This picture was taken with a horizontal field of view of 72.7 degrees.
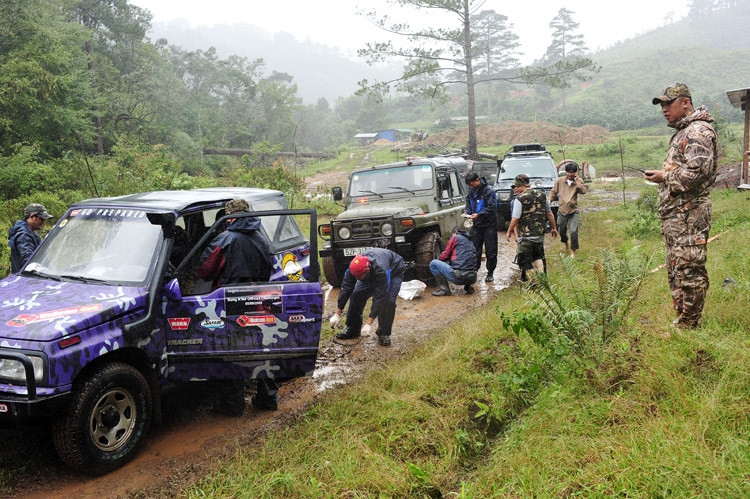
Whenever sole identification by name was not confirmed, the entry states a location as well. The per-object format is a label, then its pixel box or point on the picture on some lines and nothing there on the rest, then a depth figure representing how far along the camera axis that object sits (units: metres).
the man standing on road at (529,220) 7.41
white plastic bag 8.05
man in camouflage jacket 3.80
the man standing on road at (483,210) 8.32
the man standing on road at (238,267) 4.44
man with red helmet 5.92
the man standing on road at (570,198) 8.79
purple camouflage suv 3.20
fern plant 3.91
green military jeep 8.06
